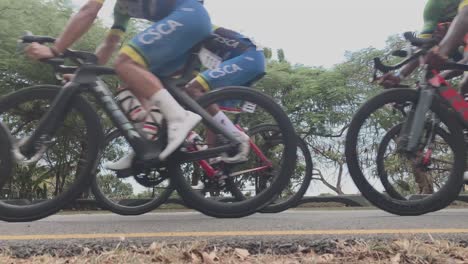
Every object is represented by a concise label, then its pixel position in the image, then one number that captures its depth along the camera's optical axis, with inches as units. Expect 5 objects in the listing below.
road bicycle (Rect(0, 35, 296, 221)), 88.3
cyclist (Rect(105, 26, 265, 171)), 95.5
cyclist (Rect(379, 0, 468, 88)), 102.2
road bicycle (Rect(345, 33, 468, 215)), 95.7
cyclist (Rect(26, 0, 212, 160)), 88.8
